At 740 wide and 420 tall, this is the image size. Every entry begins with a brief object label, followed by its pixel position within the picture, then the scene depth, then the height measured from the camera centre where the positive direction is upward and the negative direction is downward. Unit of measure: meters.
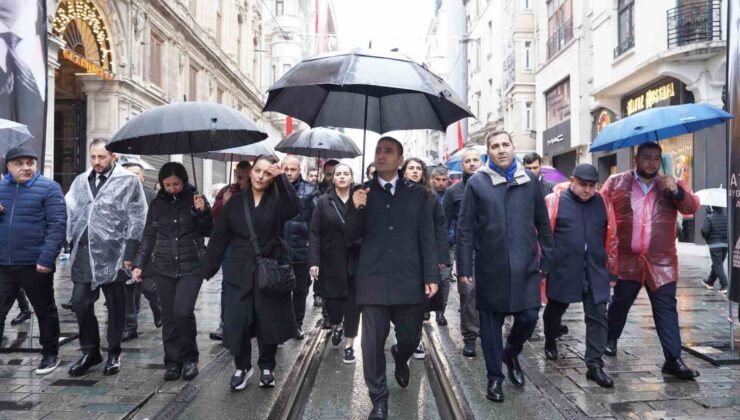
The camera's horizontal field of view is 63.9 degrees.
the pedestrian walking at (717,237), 9.31 -0.35
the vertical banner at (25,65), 6.49 +1.61
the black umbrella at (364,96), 3.78 +0.88
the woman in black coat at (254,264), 4.63 -0.42
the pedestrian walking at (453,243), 5.90 -0.37
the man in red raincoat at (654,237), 4.96 -0.20
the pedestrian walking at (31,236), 5.03 -0.23
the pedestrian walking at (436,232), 4.43 -0.15
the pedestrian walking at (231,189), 5.95 +0.24
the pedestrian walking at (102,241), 5.09 -0.28
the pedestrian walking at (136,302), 6.47 -1.09
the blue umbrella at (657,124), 4.79 +0.77
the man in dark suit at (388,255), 4.12 -0.30
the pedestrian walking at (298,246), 6.80 -0.40
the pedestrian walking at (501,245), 4.39 -0.24
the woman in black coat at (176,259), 4.93 -0.41
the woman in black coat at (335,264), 5.60 -0.50
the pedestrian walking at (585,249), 4.93 -0.31
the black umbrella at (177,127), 4.74 +0.69
